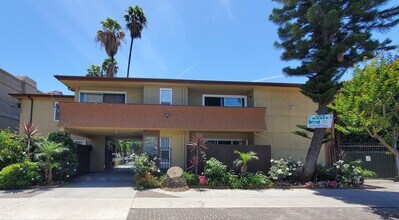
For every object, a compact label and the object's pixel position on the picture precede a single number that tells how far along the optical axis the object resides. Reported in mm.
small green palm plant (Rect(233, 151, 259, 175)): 17141
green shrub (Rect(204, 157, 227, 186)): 16531
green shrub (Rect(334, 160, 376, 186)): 17750
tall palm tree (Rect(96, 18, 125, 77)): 30312
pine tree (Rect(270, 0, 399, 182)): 17266
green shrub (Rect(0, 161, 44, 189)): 15008
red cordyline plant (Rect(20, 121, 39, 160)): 16656
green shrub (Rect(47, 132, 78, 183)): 16828
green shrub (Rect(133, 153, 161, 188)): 15930
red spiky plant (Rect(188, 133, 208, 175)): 17312
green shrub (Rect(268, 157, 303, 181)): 17281
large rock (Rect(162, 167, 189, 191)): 15773
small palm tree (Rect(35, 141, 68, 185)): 16047
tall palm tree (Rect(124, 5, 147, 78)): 30734
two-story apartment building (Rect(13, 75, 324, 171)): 18522
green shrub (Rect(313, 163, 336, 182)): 18359
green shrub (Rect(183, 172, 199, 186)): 16484
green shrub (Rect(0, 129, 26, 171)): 16281
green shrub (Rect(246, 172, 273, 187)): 16750
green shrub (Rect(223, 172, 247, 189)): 16484
